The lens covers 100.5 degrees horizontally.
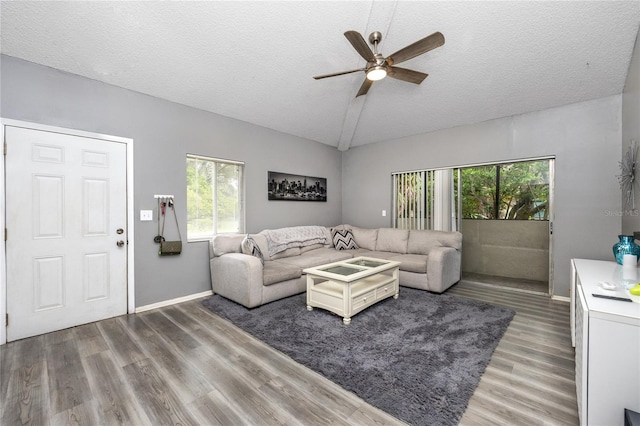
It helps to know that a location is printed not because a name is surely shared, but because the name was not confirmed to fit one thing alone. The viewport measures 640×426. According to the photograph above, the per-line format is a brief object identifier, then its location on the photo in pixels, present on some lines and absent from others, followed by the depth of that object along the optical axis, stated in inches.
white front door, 98.7
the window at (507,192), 203.3
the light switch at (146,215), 127.4
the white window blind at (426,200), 182.4
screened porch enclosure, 184.5
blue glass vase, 84.7
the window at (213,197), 149.2
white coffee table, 109.5
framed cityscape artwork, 185.0
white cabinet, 46.8
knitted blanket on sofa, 164.2
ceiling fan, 77.8
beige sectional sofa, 128.3
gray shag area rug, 66.7
